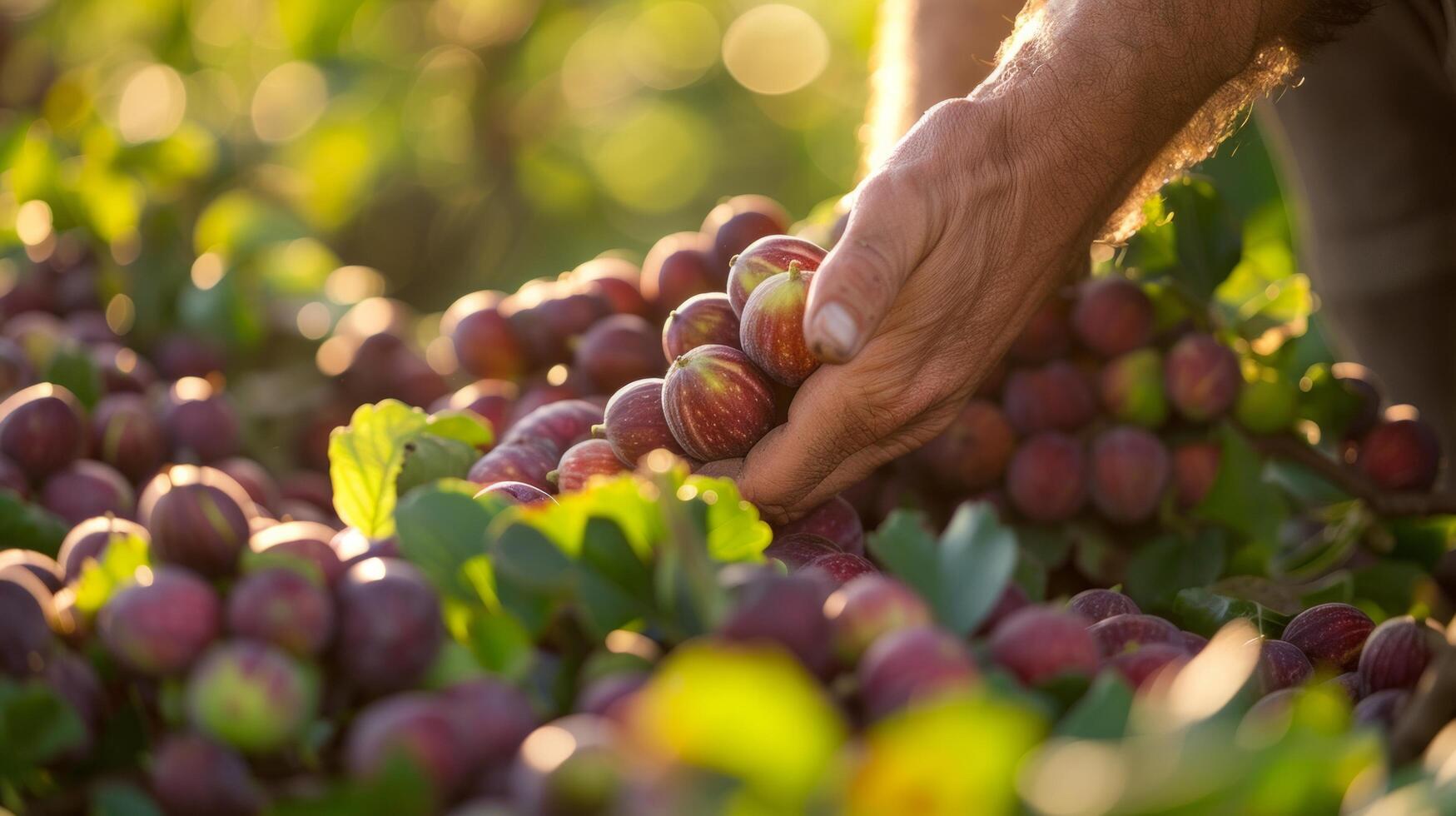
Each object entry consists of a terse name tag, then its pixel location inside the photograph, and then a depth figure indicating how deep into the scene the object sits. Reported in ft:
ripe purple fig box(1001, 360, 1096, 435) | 4.57
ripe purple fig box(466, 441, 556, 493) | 3.66
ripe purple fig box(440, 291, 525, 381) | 5.09
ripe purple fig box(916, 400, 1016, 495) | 4.52
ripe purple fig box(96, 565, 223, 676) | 2.18
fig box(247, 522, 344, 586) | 2.41
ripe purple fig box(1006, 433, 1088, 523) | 4.46
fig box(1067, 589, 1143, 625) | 3.18
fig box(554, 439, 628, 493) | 3.60
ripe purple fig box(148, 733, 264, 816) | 2.11
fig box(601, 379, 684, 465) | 3.60
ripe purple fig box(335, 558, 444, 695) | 2.22
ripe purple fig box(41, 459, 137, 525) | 4.04
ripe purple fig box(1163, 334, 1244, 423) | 4.46
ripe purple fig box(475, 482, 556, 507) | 3.10
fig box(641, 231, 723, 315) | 4.89
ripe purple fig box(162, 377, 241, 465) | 4.93
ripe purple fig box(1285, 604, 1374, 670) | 3.19
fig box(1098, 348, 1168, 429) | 4.52
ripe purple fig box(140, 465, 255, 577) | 2.41
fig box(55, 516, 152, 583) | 2.91
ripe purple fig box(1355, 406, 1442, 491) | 4.61
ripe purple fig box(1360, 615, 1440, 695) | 2.86
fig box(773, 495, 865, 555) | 3.72
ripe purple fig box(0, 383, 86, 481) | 4.12
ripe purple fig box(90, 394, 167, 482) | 4.62
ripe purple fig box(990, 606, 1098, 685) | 2.29
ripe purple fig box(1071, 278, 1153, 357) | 4.60
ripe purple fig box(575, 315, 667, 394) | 4.61
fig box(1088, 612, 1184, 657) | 2.81
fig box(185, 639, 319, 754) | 2.09
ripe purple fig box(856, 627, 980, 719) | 2.01
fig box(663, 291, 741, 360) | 3.76
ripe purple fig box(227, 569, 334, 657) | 2.20
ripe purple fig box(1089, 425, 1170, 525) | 4.42
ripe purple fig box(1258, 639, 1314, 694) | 2.85
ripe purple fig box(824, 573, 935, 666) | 2.20
